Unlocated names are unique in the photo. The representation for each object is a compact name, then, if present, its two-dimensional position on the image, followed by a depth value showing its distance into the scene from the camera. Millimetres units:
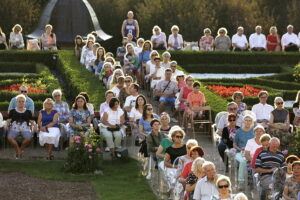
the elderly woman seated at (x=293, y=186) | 19672
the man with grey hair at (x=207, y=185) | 19266
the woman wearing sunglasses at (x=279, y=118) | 26391
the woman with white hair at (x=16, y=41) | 40125
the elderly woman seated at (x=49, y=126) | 26047
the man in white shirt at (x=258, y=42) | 41594
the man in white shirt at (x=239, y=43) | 41406
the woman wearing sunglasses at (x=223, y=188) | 18312
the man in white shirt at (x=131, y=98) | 27891
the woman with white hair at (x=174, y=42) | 40344
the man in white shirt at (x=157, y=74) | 31672
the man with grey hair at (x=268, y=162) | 21438
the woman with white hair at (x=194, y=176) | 19656
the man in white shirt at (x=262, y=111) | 27125
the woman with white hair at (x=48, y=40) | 40750
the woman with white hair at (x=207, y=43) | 41281
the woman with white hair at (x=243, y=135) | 23734
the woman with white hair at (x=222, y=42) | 41062
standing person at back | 40344
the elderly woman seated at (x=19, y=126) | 26094
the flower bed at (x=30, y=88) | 30922
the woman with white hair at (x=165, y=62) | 32156
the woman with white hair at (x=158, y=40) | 39781
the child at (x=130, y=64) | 34062
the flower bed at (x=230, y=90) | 31938
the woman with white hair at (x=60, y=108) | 26766
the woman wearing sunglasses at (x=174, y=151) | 22016
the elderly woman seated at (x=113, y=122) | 26219
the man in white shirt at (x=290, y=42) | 41875
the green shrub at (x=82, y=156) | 24609
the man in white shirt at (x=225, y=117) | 25422
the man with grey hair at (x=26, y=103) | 26812
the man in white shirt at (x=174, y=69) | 31203
